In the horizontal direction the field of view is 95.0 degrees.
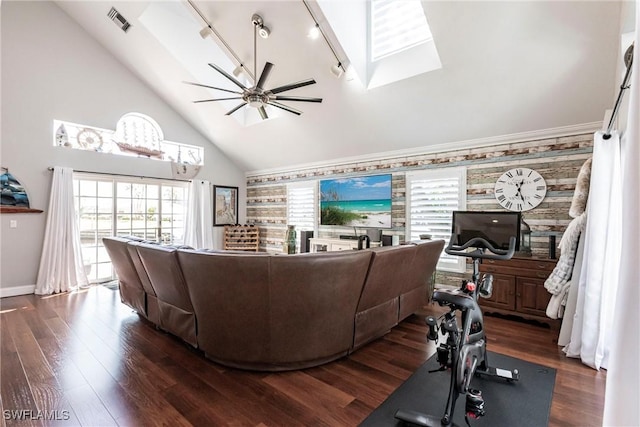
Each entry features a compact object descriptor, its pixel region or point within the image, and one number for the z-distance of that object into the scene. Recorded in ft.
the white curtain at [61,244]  16.03
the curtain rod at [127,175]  17.38
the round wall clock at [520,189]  13.57
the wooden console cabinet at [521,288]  11.75
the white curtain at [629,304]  2.64
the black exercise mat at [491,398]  6.31
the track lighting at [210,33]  13.37
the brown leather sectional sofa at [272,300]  7.43
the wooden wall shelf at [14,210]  15.02
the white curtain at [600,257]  8.61
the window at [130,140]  17.43
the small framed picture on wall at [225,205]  24.89
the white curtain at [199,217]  22.67
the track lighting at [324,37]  12.16
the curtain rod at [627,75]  6.40
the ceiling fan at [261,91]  11.25
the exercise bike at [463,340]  5.92
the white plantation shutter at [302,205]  22.44
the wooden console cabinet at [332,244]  18.36
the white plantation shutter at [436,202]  15.66
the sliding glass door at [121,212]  18.07
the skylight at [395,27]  12.69
